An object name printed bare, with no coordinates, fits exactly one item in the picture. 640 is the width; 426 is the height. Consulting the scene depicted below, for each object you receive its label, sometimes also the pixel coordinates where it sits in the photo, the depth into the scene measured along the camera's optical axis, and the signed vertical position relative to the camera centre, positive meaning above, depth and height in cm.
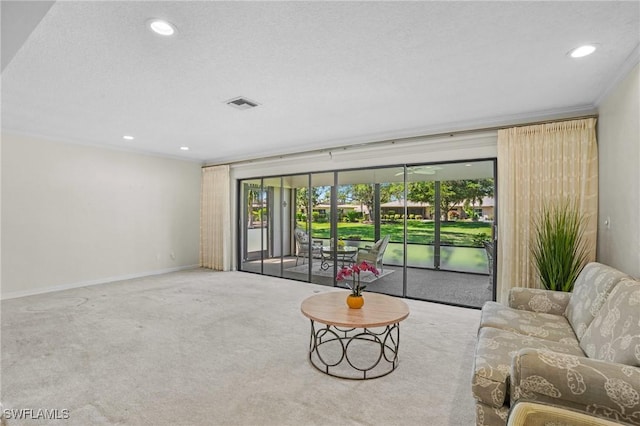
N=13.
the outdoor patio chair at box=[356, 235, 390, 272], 588 -76
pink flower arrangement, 274 -53
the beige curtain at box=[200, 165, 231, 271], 688 -18
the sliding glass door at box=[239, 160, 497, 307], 570 -31
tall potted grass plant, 318 -36
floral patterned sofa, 136 -78
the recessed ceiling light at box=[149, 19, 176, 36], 199 +119
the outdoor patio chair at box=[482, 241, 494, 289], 498 -61
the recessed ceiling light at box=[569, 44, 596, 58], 228 +120
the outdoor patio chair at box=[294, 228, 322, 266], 613 -68
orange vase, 268 -77
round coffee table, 244 -122
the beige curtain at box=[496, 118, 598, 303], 340 +35
